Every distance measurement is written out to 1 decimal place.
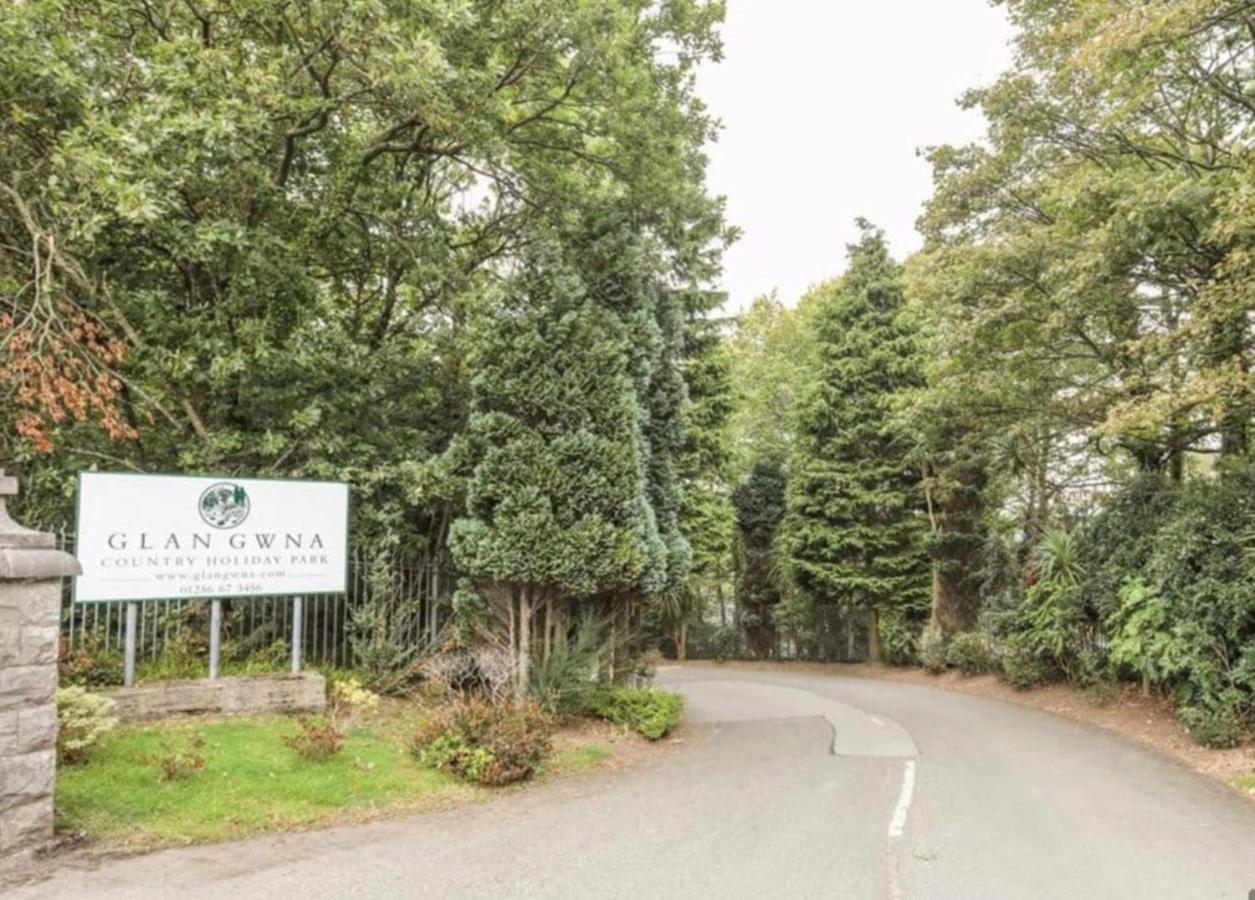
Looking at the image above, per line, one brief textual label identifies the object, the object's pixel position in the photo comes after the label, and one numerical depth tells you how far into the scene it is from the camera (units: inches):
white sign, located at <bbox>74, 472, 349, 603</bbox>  302.2
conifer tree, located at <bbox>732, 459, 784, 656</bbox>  952.9
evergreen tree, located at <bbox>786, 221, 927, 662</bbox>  791.7
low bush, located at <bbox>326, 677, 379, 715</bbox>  323.0
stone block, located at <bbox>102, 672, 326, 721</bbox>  302.0
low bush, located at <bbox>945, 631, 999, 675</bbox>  641.6
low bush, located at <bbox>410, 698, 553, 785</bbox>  283.1
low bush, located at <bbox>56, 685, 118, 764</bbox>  246.5
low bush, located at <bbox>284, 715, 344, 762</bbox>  276.5
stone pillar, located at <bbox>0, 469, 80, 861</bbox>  197.8
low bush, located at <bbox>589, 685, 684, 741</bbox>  387.2
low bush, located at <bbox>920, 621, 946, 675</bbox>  704.4
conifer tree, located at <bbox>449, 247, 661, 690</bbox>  372.2
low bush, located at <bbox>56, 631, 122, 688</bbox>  309.0
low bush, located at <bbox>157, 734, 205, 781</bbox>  247.3
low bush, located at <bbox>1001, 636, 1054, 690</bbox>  562.3
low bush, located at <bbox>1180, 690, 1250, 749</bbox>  357.1
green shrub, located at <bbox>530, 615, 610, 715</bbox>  370.0
